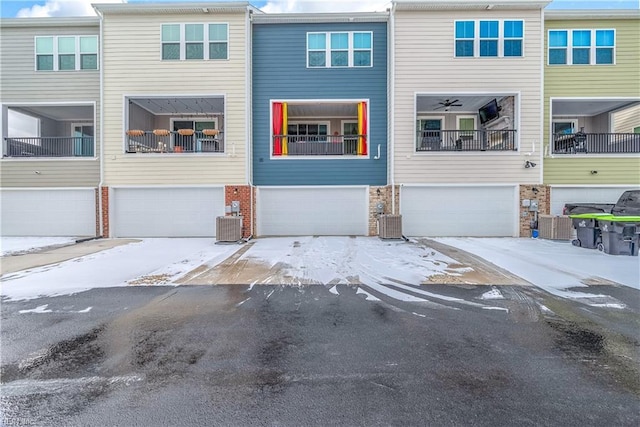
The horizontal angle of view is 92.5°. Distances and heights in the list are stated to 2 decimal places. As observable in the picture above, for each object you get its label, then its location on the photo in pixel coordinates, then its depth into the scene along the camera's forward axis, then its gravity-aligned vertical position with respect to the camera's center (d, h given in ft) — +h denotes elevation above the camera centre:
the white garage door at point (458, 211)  39.75 -0.93
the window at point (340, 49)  40.78 +20.60
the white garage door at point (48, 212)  41.14 -1.27
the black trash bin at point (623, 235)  26.73 -2.71
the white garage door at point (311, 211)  41.06 -1.04
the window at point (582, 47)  39.81 +20.52
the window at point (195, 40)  39.52 +21.01
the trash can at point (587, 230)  29.95 -2.55
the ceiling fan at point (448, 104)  42.87 +14.39
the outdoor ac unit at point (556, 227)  36.47 -2.84
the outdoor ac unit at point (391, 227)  37.06 -2.85
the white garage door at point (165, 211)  40.32 -1.08
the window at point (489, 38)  38.99 +21.17
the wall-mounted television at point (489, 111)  42.04 +13.08
